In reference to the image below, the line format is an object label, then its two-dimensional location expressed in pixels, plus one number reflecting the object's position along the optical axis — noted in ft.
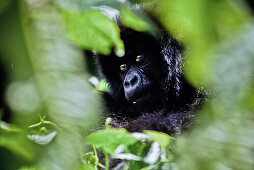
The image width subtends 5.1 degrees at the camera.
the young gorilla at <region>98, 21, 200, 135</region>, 38.34
